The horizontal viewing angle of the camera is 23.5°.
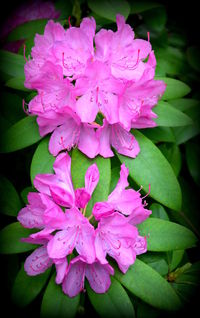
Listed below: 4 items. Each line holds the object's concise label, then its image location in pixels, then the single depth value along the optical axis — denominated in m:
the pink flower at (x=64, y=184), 0.48
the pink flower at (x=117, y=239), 0.48
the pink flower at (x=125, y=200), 0.50
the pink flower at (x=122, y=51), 0.52
